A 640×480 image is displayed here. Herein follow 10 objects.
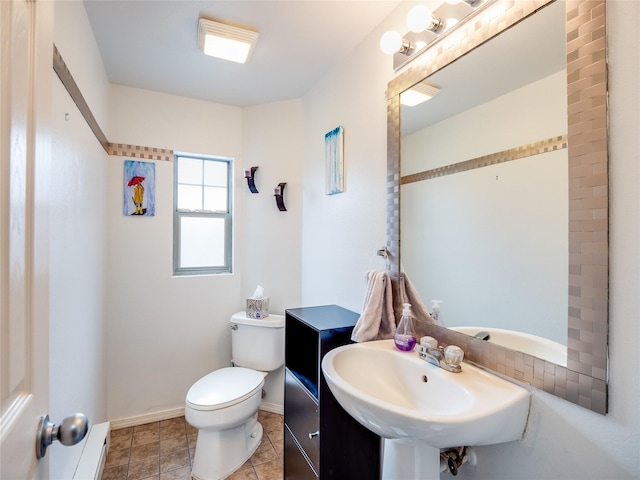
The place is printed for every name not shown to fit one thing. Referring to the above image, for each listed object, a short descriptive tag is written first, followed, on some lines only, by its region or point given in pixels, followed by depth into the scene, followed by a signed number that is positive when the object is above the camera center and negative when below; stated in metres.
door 0.48 +0.01
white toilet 1.71 -0.95
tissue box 2.30 -0.52
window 2.46 +0.19
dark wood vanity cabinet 1.35 -0.87
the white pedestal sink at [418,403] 0.77 -0.48
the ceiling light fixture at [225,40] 1.54 +1.05
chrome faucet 1.00 -0.39
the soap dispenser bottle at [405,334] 1.19 -0.37
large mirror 0.75 +0.15
